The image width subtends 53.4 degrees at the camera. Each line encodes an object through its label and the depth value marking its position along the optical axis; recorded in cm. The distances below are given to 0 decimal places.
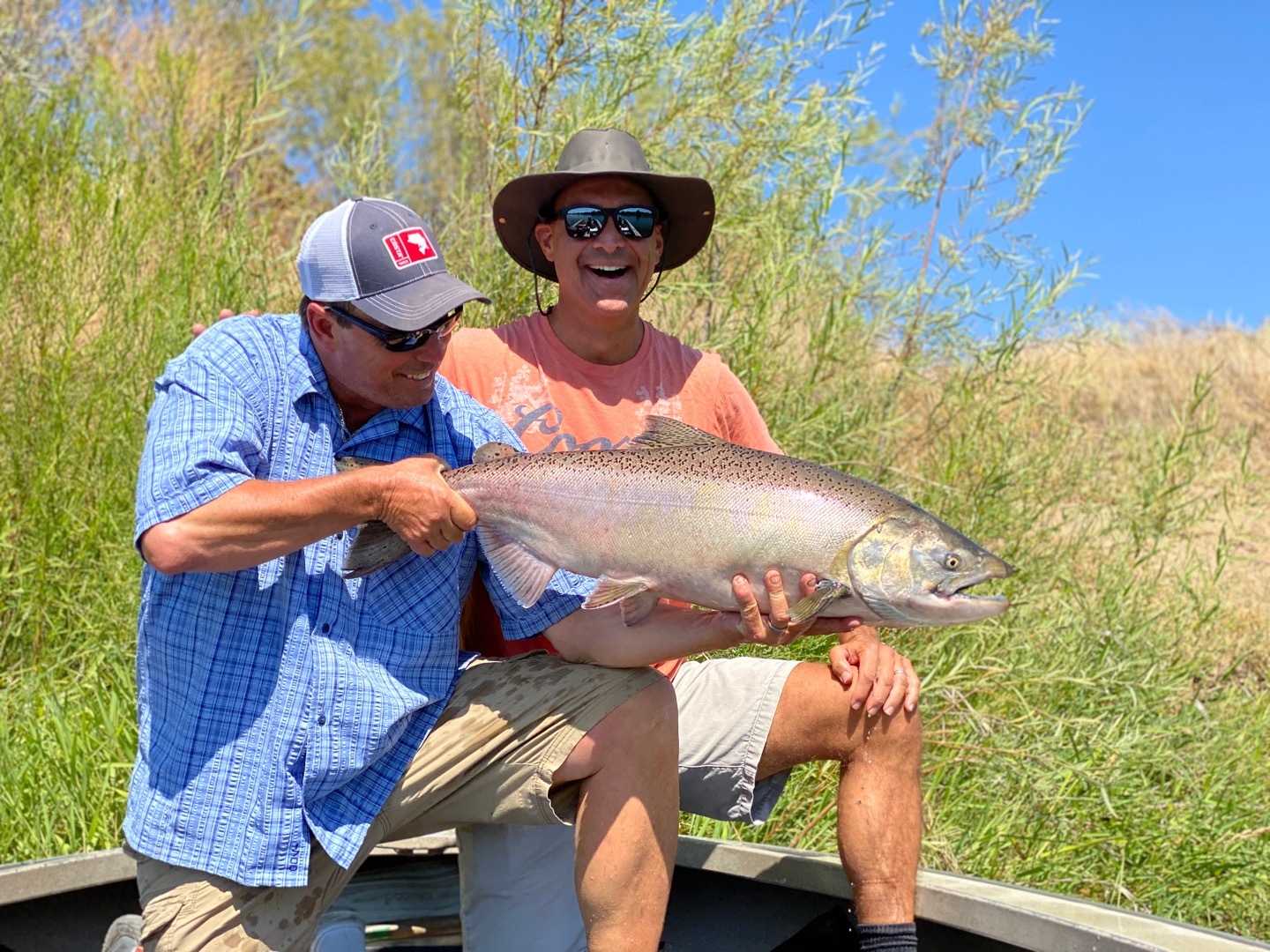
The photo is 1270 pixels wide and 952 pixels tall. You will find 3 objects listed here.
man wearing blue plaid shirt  273
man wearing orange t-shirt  339
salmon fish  287
